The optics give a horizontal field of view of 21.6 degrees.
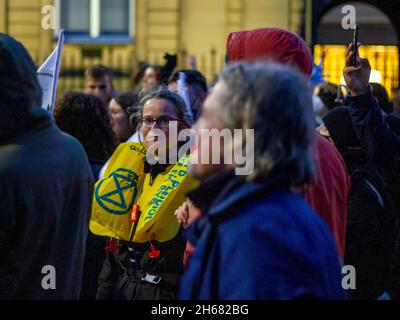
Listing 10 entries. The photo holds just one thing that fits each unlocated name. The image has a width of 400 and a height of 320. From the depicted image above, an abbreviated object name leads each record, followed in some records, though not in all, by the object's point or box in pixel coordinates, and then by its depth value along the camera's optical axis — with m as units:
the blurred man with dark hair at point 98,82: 10.06
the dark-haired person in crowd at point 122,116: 7.99
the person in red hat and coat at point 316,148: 3.90
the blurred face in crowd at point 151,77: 9.49
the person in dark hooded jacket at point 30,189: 3.48
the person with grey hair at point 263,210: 2.74
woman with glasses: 5.07
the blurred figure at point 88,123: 6.87
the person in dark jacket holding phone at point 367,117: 4.91
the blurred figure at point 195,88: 7.86
